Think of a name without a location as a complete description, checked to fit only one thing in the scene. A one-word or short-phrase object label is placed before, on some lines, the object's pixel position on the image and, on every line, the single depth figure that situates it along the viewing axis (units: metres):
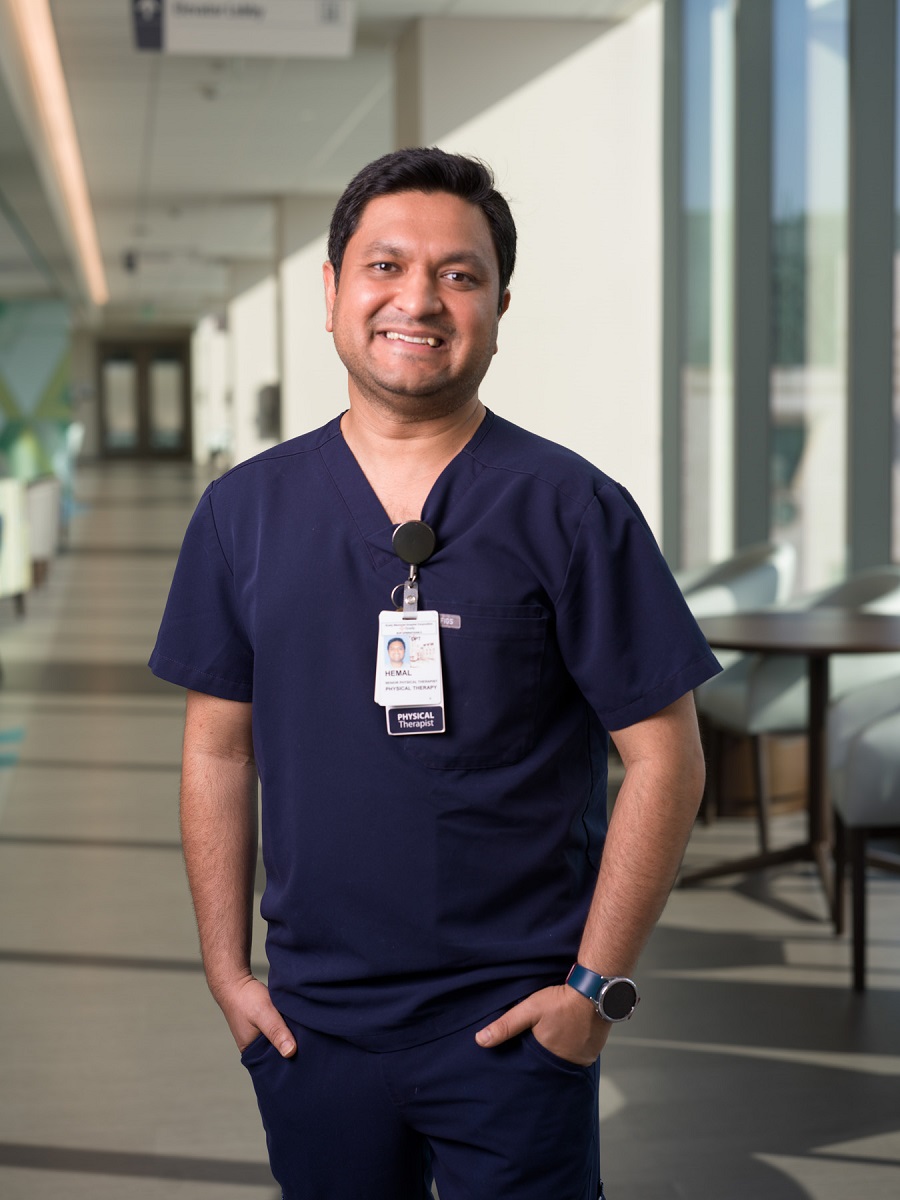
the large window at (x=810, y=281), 6.00
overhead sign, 6.27
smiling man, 1.41
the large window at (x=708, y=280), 7.43
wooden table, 4.13
